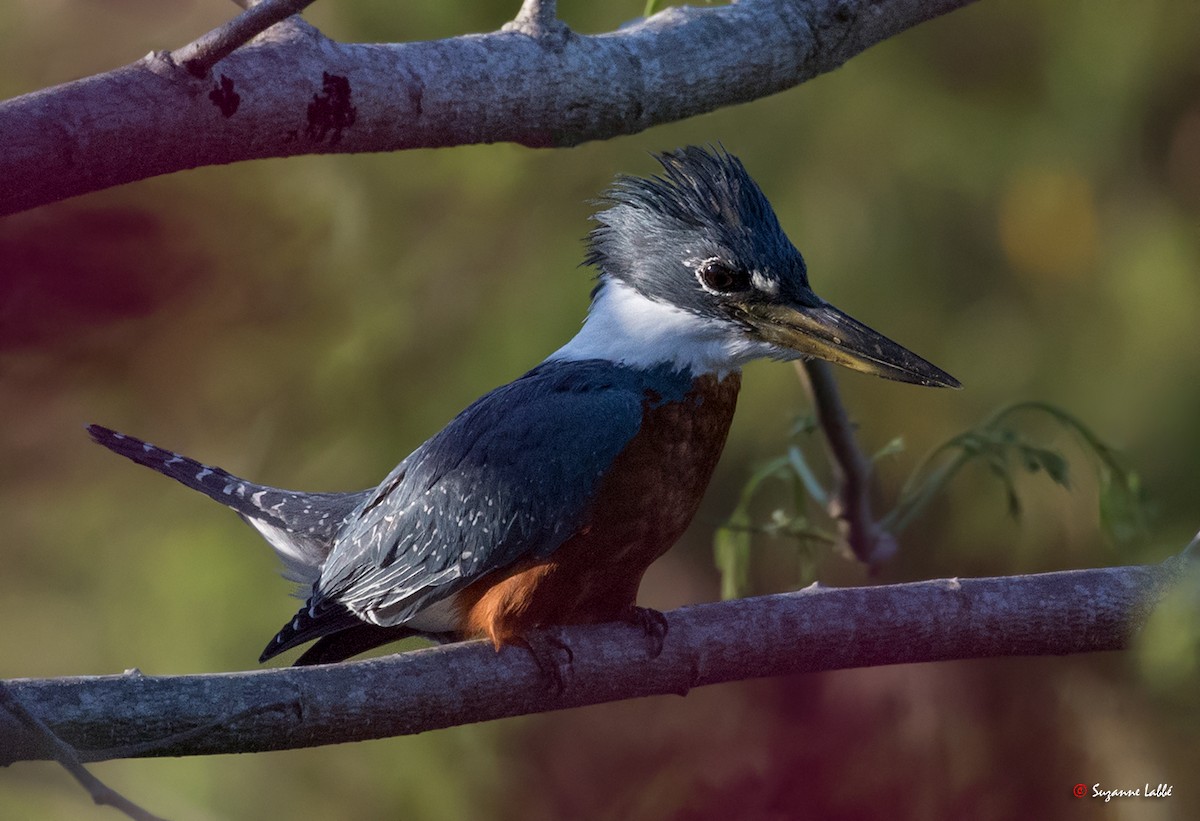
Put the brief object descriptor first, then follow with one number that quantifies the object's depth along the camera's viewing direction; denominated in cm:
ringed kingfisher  847
